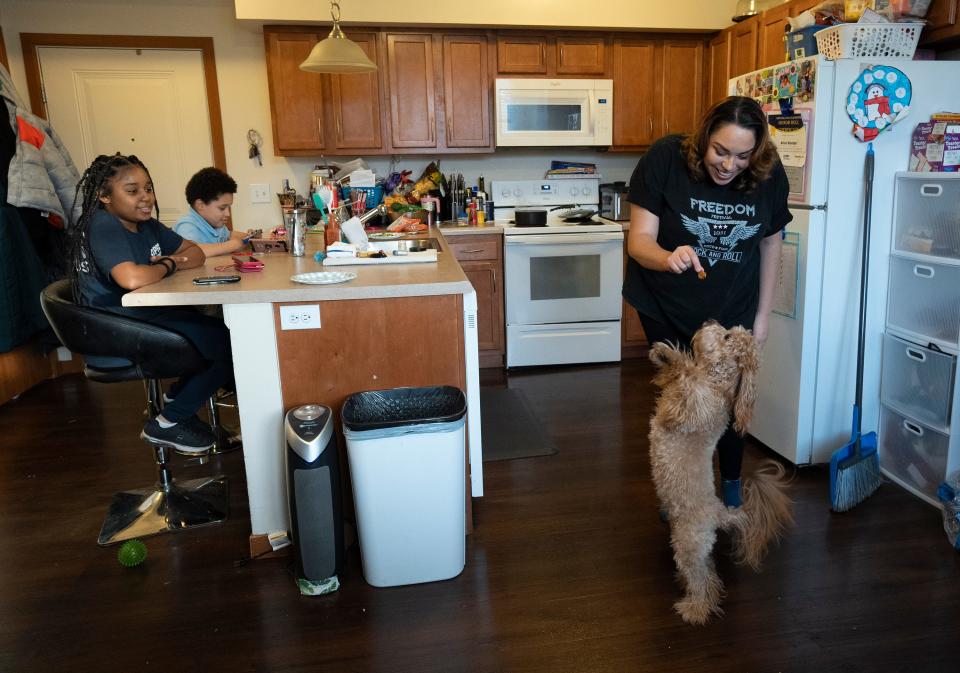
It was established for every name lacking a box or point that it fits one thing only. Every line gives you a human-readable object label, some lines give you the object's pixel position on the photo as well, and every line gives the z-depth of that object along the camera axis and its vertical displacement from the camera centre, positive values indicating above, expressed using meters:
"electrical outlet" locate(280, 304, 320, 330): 2.02 -0.35
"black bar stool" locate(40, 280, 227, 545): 2.10 -0.53
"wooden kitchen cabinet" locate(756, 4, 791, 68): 3.64 +0.75
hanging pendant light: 3.17 +0.62
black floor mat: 2.98 -1.12
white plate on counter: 2.07 -0.25
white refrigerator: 2.49 -0.26
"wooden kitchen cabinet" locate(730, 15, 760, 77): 3.95 +0.76
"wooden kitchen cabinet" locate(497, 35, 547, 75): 4.28 +0.80
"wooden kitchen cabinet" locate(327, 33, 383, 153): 4.23 +0.50
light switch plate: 4.57 +0.01
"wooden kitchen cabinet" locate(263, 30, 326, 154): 4.13 +0.58
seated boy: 3.14 -0.04
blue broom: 2.37 -0.99
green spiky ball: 2.15 -1.08
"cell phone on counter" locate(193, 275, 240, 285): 2.12 -0.25
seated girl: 2.15 -0.21
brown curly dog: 1.74 -0.66
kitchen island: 2.01 -0.45
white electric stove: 4.15 -0.64
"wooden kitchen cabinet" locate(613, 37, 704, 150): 4.43 +0.59
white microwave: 4.29 +0.45
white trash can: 1.86 -0.79
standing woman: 1.86 -0.14
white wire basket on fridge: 2.46 +0.47
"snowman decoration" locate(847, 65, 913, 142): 2.43 +0.26
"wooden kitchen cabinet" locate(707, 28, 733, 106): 4.27 +0.70
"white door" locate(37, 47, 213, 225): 4.26 +0.57
